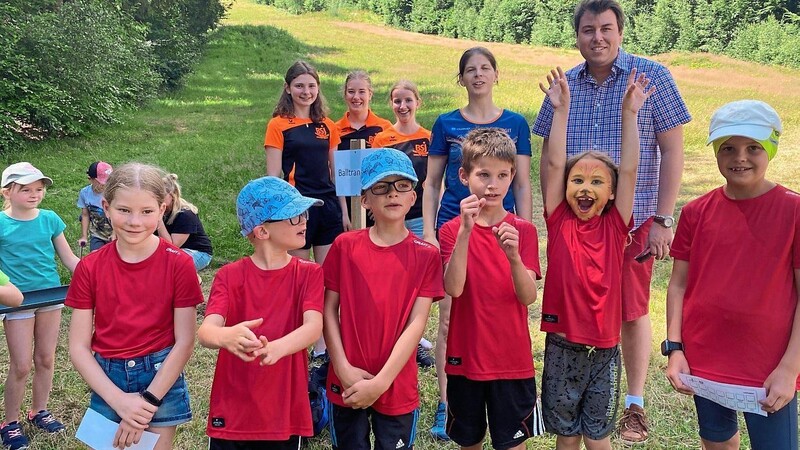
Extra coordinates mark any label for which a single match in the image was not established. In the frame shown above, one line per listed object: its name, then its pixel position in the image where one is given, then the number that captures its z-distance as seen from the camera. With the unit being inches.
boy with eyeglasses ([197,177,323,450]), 99.0
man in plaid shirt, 131.1
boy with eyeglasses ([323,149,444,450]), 105.0
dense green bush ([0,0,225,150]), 494.6
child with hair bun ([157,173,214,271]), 167.0
